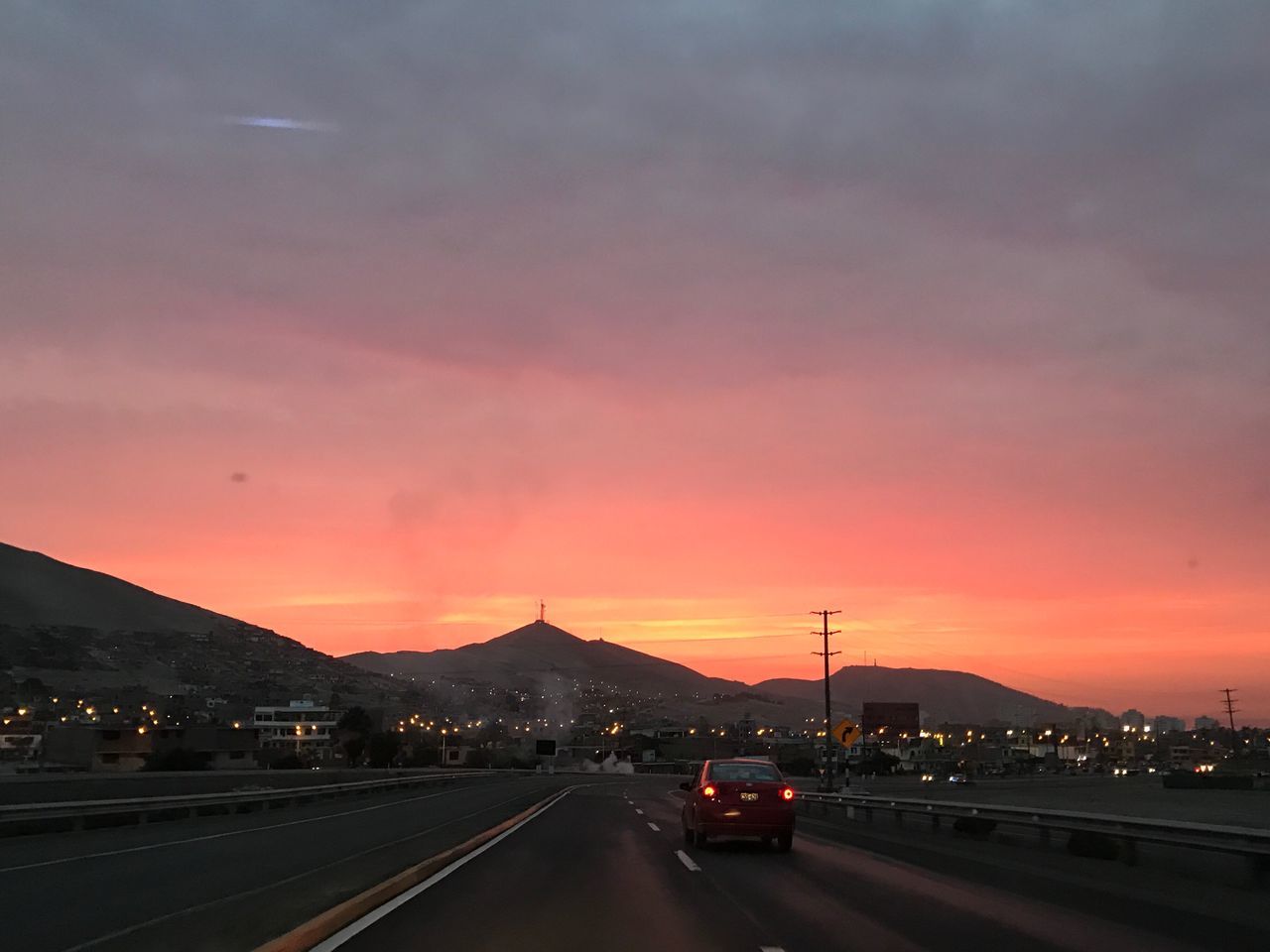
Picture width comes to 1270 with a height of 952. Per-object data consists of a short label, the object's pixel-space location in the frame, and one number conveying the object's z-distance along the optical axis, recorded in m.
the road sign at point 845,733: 48.19
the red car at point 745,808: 20.27
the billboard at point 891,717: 117.38
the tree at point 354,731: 149.00
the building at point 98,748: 107.25
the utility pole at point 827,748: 60.04
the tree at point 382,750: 139.12
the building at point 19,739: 127.94
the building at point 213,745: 109.41
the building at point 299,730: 164.24
